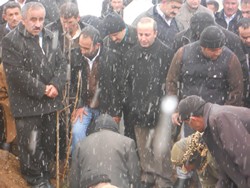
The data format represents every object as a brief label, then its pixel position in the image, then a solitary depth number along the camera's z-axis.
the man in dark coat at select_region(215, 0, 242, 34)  13.37
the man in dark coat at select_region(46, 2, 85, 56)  11.44
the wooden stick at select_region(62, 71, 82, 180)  10.44
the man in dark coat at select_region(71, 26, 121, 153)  11.05
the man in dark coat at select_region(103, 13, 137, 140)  11.31
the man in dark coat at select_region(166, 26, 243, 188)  10.18
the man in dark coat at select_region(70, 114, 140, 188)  8.14
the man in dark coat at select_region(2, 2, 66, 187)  9.99
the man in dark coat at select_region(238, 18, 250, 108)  11.44
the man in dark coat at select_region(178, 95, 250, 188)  7.43
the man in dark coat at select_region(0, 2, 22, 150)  10.89
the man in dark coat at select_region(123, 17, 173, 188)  11.01
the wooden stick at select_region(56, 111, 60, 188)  10.05
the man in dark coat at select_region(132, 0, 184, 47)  12.43
